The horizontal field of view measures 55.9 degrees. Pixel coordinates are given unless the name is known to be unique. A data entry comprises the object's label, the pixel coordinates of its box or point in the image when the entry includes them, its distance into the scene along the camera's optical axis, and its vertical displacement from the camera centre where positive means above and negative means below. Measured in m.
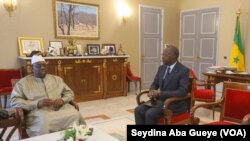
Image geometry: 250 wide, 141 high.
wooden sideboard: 4.73 -0.53
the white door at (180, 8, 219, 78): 6.38 +0.28
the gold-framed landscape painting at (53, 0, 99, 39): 5.15 +0.68
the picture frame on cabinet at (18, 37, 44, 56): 4.73 +0.10
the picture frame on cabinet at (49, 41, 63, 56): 5.06 +0.10
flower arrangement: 1.76 -0.63
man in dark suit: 2.69 -0.47
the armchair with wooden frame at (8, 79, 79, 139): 2.46 -0.77
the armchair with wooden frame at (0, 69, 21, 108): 4.38 -0.57
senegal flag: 5.69 -0.08
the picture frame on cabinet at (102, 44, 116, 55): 5.77 +0.00
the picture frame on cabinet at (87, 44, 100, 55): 5.56 +0.00
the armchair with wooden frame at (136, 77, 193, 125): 2.58 -0.78
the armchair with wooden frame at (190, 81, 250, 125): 2.42 -0.59
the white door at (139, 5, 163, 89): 6.57 +0.22
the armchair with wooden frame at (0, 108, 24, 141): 2.38 -0.73
